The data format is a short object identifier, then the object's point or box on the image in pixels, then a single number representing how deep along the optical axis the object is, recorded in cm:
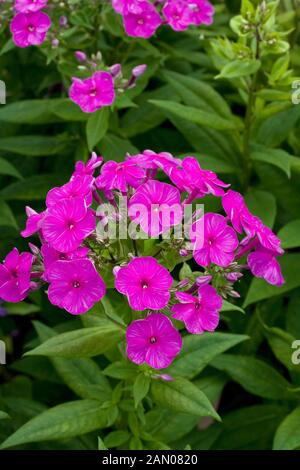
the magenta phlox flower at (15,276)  54
